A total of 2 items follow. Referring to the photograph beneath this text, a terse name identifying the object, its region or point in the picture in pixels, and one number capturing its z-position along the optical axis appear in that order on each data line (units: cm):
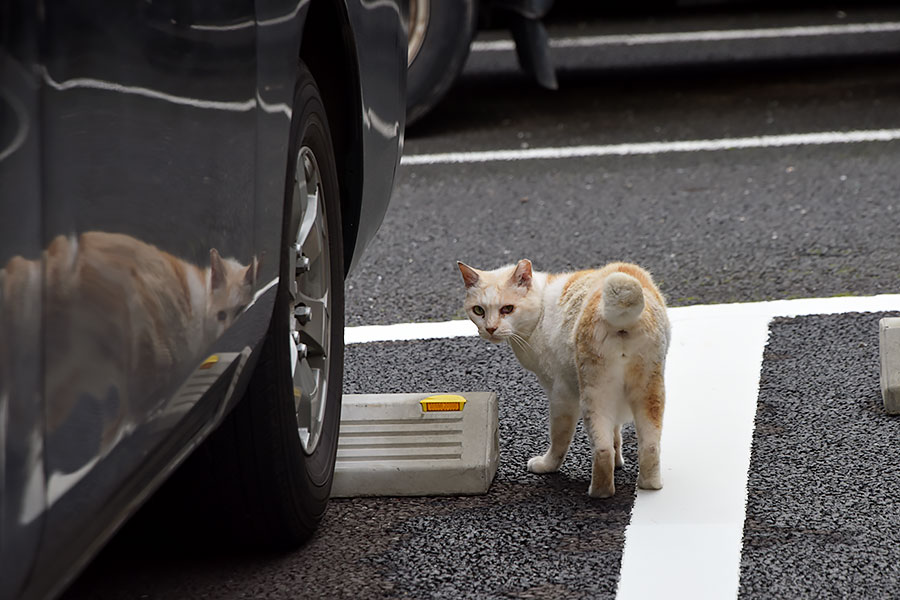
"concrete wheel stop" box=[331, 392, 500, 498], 602
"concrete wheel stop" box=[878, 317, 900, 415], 661
